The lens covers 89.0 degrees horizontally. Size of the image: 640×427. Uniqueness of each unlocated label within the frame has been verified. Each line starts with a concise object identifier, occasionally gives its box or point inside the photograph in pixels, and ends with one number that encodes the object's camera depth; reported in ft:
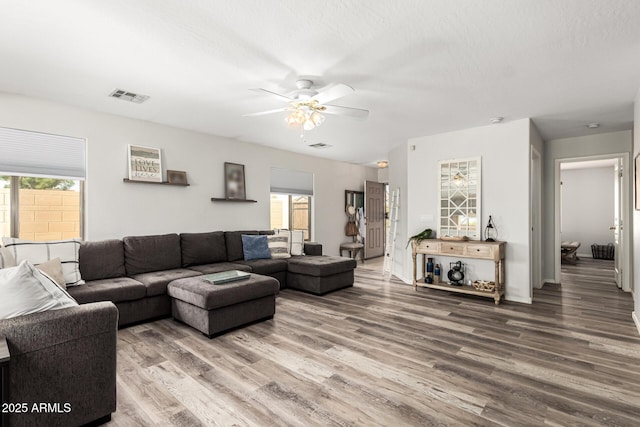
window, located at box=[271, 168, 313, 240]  20.87
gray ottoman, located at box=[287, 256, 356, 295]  15.38
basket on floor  26.09
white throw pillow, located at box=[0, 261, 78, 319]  5.50
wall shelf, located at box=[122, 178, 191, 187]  13.81
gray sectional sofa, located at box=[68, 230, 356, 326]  11.19
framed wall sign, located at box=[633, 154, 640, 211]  10.76
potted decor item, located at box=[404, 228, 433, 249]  16.14
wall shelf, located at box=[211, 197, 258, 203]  17.07
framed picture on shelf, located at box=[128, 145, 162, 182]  14.03
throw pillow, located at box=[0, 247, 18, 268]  9.63
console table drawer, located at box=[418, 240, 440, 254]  15.49
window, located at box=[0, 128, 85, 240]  11.48
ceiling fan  9.82
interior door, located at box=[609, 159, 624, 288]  16.40
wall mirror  15.48
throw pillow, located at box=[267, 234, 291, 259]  17.19
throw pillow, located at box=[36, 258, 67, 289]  9.79
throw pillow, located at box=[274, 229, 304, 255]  18.16
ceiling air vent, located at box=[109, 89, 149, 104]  10.99
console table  13.87
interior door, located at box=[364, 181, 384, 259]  25.89
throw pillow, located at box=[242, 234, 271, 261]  16.56
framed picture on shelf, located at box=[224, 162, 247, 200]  17.61
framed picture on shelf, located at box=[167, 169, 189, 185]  15.25
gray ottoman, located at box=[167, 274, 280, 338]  10.27
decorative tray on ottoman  11.15
